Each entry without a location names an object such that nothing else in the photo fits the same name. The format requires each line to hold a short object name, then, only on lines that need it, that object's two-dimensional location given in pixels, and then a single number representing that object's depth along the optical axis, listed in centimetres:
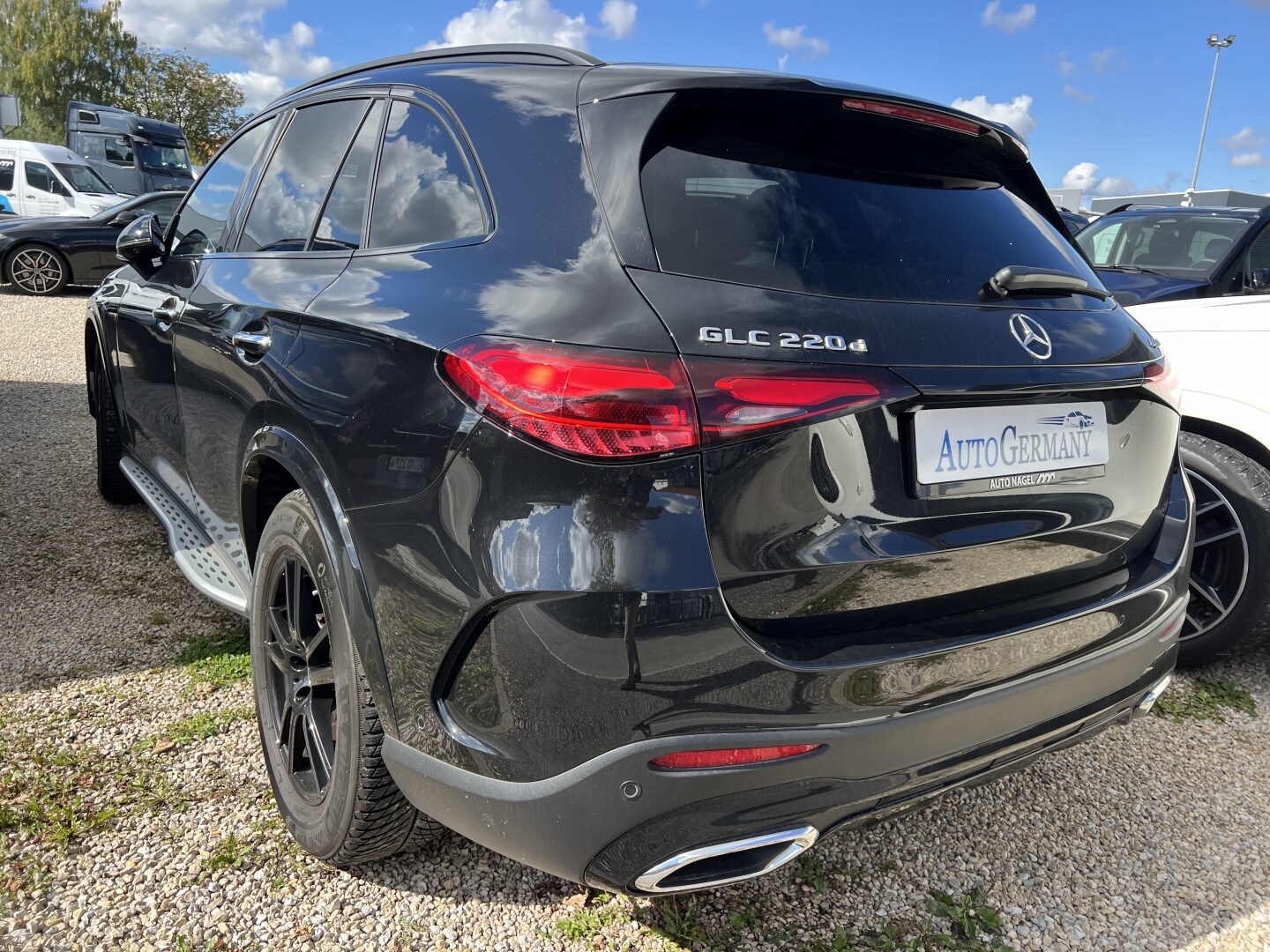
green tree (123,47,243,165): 4797
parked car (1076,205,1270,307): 539
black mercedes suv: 149
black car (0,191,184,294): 1241
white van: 1631
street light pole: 4475
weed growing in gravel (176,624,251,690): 304
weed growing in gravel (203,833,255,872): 219
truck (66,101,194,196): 2103
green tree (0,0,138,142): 4856
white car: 314
